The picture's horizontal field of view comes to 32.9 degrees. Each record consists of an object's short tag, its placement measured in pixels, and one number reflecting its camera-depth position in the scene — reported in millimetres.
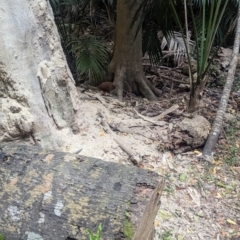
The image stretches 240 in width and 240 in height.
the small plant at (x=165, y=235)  2771
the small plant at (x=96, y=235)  1534
